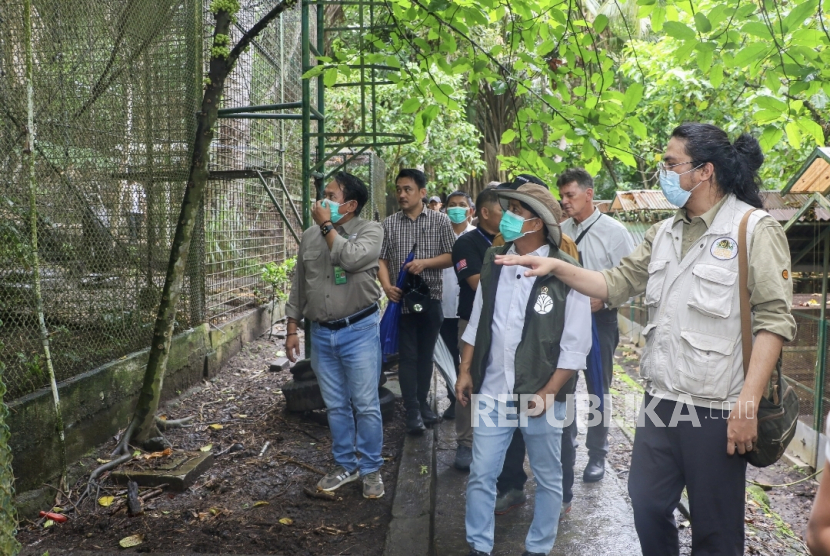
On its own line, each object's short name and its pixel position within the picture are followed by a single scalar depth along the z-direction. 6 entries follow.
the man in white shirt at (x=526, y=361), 3.47
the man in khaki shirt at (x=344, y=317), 4.49
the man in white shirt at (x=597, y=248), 4.94
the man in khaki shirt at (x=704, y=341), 2.63
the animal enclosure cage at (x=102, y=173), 4.10
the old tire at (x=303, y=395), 5.94
